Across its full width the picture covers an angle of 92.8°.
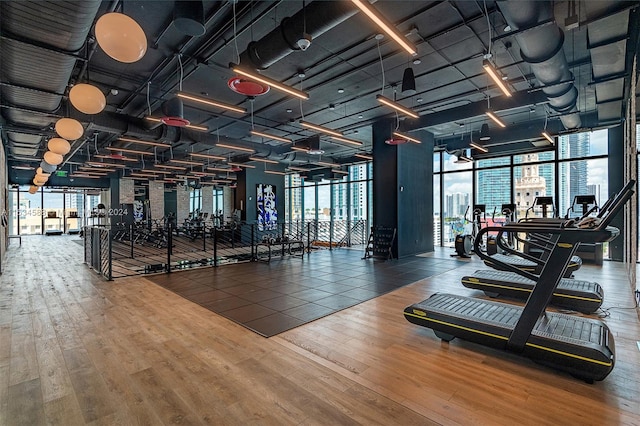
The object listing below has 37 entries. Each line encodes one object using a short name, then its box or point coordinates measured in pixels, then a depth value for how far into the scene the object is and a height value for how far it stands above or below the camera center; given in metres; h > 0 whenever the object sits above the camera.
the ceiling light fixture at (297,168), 14.44 +2.05
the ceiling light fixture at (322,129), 6.62 +1.90
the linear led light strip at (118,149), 9.60 +2.00
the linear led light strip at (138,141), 8.14 +1.93
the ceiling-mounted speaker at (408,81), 5.18 +2.23
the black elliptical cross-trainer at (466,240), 9.30 -0.93
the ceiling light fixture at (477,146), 9.09 +1.95
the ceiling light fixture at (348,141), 7.78 +1.92
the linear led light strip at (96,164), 11.91 +1.93
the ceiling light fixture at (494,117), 6.27 +1.99
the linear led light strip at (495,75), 4.24 +2.01
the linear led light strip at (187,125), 6.29 +1.98
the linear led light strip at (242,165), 12.75 +2.00
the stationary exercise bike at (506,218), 8.83 -0.23
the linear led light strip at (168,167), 13.17 +2.02
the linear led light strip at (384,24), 2.87 +1.95
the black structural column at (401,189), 9.18 +0.70
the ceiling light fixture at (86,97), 3.79 +1.45
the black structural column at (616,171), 8.24 +1.07
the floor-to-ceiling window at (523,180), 8.97 +1.05
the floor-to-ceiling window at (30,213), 19.35 -0.02
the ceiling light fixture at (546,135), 7.54 +1.90
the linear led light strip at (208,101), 5.08 +1.94
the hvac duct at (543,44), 3.38 +2.20
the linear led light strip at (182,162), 12.26 +2.05
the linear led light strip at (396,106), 5.39 +1.99
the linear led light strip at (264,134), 7.56 +1.97
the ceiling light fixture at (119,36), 2.44 +1.45
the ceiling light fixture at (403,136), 7.40 +1.86
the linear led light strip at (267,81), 4.06 +1.90
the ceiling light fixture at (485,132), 8.52 +2.20
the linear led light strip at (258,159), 11.55 +2.02
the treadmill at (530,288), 3.91 -1.13
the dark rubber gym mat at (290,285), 4.21 -1.41
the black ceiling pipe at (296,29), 3.41 +2.22
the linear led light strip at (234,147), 9.24 +2.04
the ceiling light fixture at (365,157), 11.87 +2.23
